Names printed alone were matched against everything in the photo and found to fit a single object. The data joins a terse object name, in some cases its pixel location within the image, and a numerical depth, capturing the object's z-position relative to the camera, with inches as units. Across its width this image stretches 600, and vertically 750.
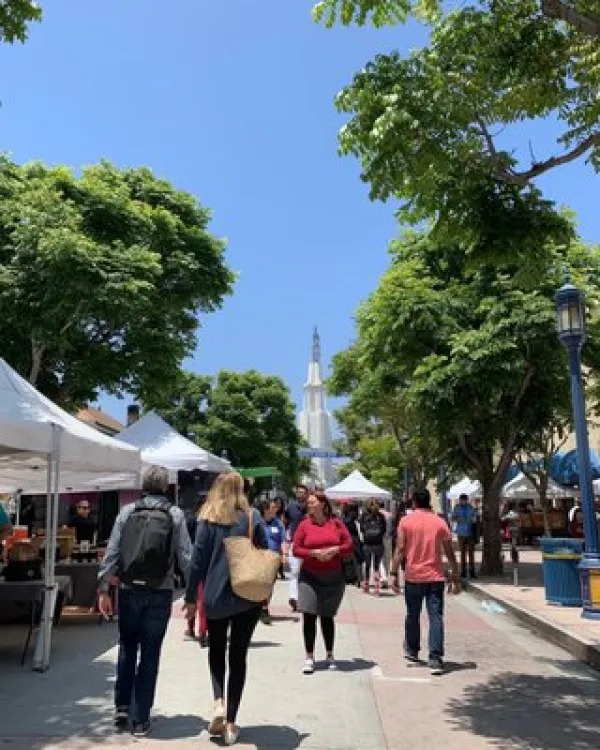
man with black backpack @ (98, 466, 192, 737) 214.8
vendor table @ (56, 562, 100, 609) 431.2
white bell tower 5300.2
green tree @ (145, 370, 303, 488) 2201.0
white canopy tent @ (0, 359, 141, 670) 295.1
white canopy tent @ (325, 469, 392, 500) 1230.3
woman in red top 304.7
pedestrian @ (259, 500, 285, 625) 482.3
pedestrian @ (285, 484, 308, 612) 581.0
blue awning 1088.8
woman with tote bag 210.8
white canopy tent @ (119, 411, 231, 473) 644.7
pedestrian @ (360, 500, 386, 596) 601.9
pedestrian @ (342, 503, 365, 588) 607.3
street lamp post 426.3
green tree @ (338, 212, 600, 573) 639.1
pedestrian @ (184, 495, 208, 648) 358.9
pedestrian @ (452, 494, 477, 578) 689.6
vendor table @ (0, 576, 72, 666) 337.1
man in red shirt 312.8
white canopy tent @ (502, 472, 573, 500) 1437.0
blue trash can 485.7
